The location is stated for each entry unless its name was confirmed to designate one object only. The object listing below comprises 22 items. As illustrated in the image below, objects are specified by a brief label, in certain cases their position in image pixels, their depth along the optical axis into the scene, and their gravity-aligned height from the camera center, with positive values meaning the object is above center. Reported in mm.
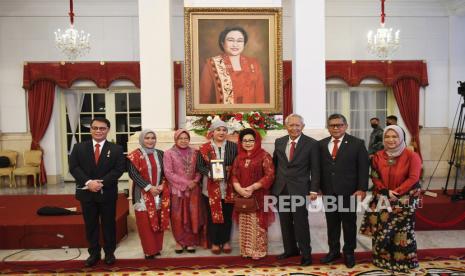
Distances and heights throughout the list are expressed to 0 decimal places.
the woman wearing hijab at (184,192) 4105 -720
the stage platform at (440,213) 5074 -1213
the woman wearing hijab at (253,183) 3932 -608
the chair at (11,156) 8812 -691
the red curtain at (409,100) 9273 +441
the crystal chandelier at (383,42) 7918 +1544
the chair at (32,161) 8773 -801
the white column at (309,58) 5168 +811
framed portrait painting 5371 +838
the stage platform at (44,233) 4574 -1237
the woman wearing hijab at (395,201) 3525 -732
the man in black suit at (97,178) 3758 -512
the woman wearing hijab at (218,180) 4133 -607
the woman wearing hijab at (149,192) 4027 -700
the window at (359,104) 9555 +380
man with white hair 3777 -509
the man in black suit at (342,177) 3662 -520
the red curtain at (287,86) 8977 +789
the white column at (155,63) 5031 +755
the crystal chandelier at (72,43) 7684 +1580
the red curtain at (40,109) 8961 +355
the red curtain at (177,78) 8938 +996
